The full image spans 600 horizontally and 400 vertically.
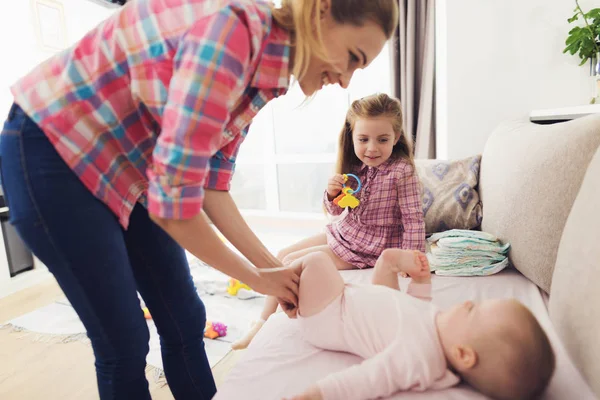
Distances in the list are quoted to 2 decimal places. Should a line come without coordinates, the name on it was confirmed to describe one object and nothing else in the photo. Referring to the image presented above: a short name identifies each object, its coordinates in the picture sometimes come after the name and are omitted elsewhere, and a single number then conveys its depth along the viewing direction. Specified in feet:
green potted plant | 6.98
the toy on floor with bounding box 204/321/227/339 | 6.16
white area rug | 5.92
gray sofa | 2.73
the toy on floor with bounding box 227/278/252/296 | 7.61
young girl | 5.49
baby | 2.61
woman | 2.07
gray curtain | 9.59
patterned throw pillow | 5.85
